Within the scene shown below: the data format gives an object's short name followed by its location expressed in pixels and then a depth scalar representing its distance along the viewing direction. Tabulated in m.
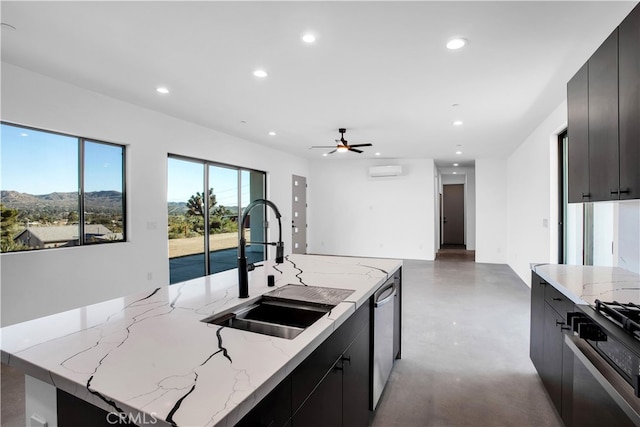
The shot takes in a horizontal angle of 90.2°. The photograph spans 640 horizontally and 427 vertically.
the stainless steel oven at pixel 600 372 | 1.09
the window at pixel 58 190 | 3.26
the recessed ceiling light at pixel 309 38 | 2.46
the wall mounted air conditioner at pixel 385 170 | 8.31
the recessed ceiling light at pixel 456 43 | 2.48
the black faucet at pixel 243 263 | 1.52
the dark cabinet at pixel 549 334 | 1.87
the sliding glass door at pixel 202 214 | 5.05
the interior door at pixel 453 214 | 11.47
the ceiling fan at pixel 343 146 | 5.36
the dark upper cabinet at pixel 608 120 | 1.66
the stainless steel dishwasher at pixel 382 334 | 1.99
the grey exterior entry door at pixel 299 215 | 8.37
